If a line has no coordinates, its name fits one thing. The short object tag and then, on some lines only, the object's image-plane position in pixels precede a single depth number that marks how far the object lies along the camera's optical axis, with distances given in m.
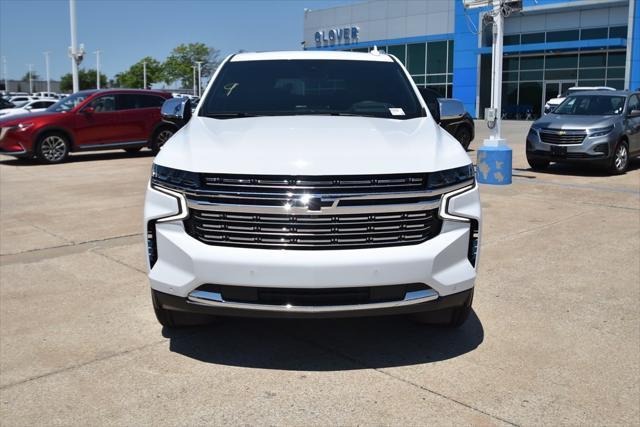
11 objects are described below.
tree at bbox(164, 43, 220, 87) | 96.88
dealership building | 35.97
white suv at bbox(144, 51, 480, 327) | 3.36
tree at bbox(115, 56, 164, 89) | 106.75
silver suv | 12.24
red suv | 14.56
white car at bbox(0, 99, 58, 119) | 23.59
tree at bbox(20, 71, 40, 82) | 143.46
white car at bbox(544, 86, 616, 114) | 24.98
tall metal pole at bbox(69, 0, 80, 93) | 26.56
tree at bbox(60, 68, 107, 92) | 113.81
